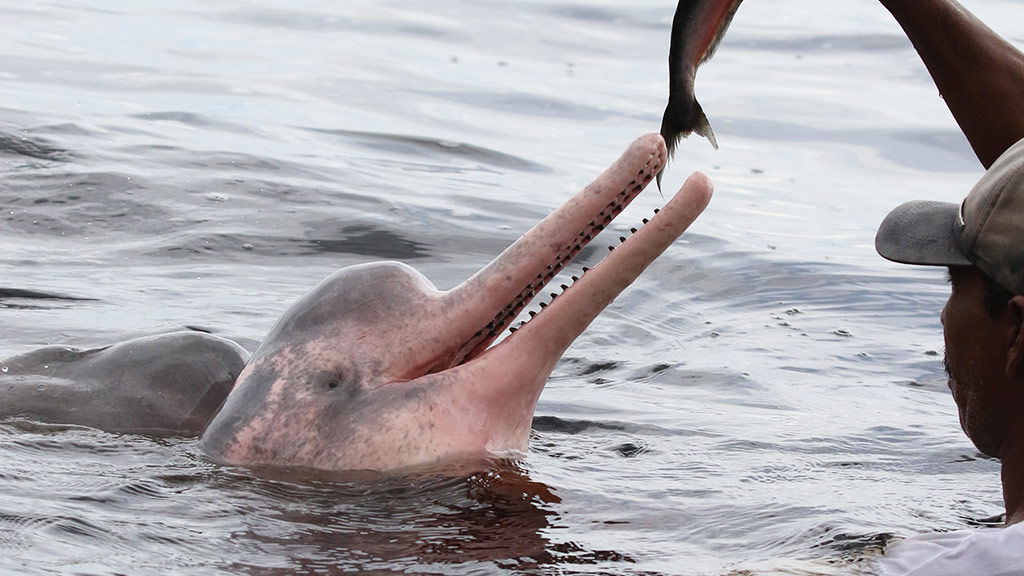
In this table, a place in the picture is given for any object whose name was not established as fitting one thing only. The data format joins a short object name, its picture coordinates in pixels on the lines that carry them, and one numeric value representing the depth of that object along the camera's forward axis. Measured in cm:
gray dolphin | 1251
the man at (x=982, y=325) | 743
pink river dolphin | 1069
